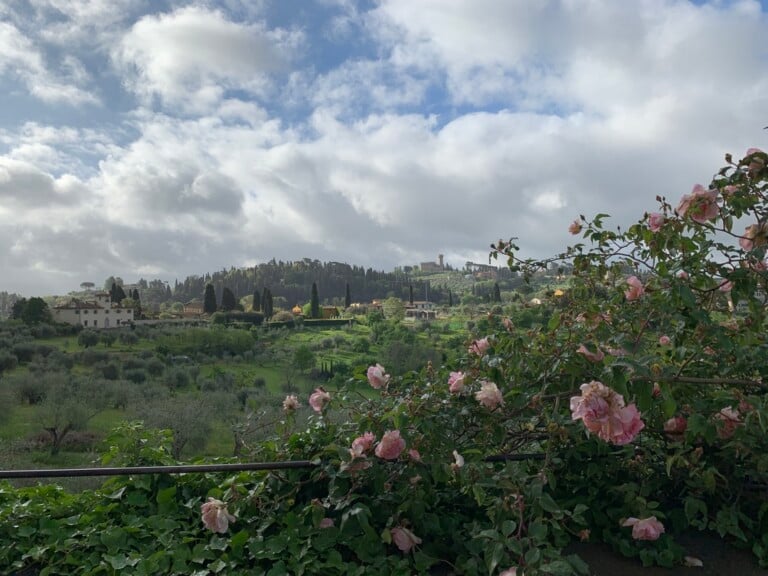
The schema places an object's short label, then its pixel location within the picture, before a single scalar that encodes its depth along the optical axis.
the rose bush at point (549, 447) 1.67
